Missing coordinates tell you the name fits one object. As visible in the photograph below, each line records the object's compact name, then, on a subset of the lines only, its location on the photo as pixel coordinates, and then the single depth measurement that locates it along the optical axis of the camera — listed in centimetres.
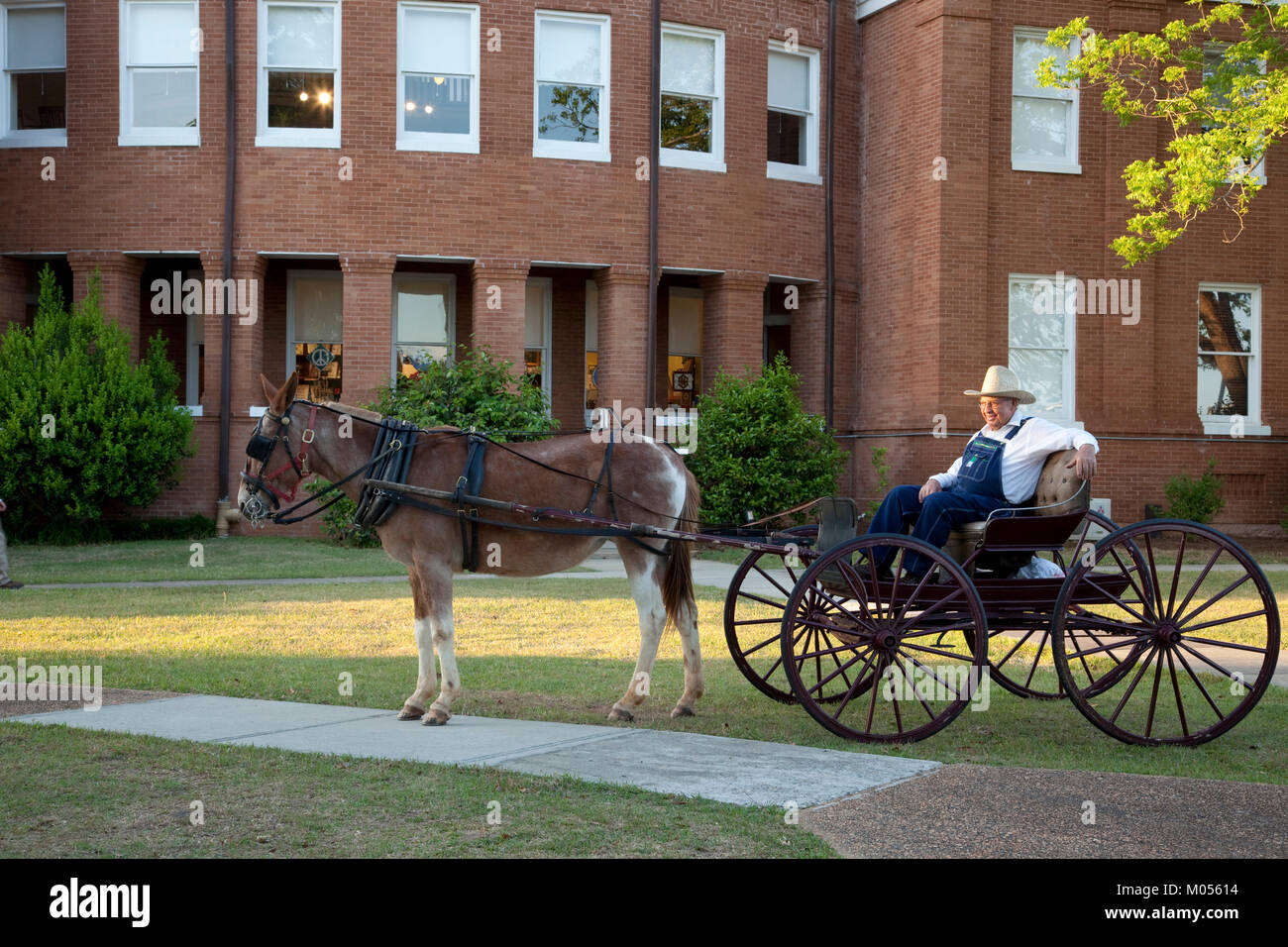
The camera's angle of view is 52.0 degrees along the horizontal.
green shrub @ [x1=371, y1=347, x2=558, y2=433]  1883
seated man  738
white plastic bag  775
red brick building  2098
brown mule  768
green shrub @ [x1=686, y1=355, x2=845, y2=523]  1998
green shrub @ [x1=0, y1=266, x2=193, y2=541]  1902
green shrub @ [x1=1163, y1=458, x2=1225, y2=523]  2153
